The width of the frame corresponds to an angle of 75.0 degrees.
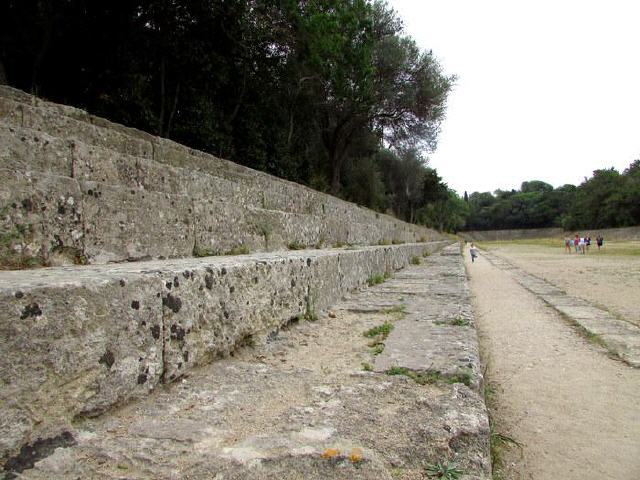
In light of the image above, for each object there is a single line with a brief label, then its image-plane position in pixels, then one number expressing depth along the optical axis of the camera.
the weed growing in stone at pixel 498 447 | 1.62
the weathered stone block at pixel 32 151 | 1.95
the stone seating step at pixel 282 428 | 1.05
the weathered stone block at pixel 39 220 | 1.73
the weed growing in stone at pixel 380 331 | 2.49
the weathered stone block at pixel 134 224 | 2.16
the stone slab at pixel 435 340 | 1.83
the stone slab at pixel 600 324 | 3.83
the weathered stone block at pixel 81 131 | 2.80
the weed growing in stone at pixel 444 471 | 1.09
